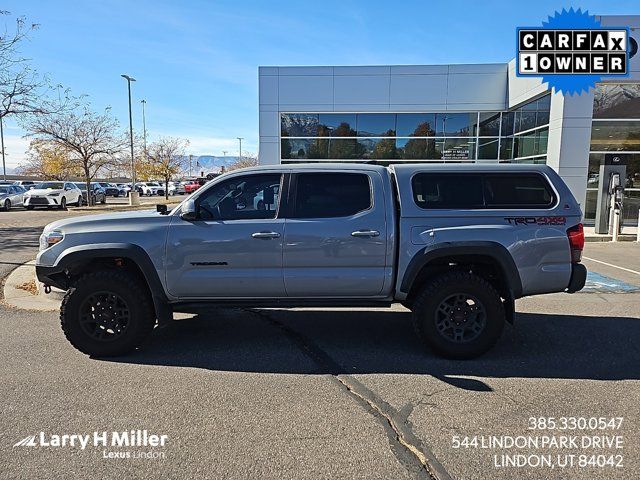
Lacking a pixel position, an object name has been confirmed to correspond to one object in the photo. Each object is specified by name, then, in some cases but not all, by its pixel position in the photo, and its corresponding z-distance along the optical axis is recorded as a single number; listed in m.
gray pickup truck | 4.36
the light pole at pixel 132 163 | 33.07
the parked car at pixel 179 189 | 57.41
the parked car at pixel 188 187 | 51.06
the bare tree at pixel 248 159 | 84.50
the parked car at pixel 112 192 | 49.88
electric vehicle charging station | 13.52
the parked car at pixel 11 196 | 26.03
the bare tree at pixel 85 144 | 27.56
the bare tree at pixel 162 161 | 45.19
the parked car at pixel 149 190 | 54.94
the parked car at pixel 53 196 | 25.64
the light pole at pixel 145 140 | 43.05
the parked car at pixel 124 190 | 52.84
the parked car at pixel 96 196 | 31.98
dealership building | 15.62
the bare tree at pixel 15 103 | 13.62
